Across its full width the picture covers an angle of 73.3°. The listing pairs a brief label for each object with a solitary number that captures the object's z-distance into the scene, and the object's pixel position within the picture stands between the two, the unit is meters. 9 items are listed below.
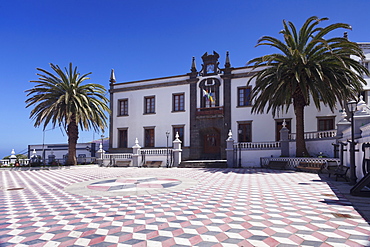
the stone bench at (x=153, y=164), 22.61
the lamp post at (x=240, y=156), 20.30
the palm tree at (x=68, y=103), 21.31
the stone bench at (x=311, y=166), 14.23
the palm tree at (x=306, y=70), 15.45
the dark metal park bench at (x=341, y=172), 10.94
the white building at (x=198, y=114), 22.75
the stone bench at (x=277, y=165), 16.97
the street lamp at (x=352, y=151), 9.79
